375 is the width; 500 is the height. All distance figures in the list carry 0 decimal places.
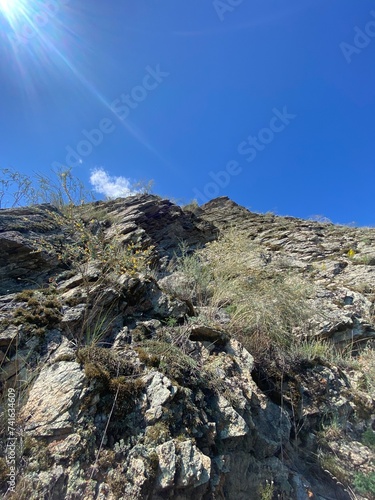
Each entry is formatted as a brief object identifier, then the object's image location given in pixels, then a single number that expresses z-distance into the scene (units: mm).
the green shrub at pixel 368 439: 2740
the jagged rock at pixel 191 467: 1756
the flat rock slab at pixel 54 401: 1866
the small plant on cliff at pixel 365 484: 2176
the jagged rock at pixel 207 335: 3203
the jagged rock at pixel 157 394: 2068
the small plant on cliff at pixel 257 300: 3686
